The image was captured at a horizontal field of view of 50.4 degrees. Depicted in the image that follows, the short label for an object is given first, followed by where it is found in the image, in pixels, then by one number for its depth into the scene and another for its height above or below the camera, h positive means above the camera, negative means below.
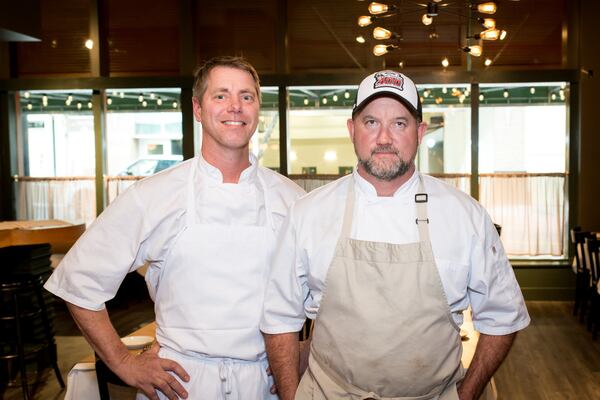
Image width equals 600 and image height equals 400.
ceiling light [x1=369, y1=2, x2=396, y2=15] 5.05 +1.29
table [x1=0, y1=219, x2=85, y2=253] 4.64 -0.43
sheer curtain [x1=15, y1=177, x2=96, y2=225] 8.20 -0.31
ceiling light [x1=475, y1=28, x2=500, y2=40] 5.34 +1.14
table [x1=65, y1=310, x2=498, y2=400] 2.32 -0.80
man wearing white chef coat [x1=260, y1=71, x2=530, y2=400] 1.73 -0.30
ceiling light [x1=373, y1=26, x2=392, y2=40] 5.44 +1.17
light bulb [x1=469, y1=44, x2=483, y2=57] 5.61 +1.04
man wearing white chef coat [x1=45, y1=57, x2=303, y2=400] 1.95 -0.29
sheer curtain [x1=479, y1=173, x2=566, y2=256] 7.87 -0.53
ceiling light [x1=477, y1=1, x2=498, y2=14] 4.96 +1.26
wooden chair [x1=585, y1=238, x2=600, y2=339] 6.01 -1.09
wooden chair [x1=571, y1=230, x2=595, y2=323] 6.63 -1.14
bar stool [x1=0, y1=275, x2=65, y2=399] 4.38 -1.17
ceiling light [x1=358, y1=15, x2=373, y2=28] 5.49 +1.29
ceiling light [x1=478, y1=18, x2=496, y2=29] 5.26 +1.21
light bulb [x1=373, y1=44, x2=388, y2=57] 5.71 +1.08
